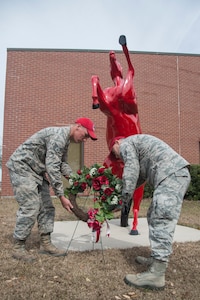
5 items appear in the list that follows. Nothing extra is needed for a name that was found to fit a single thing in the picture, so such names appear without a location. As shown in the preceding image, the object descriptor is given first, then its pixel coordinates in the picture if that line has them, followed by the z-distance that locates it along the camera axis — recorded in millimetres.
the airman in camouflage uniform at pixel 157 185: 2854
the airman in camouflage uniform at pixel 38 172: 3520
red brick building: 11203
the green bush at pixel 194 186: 11328
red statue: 4654
